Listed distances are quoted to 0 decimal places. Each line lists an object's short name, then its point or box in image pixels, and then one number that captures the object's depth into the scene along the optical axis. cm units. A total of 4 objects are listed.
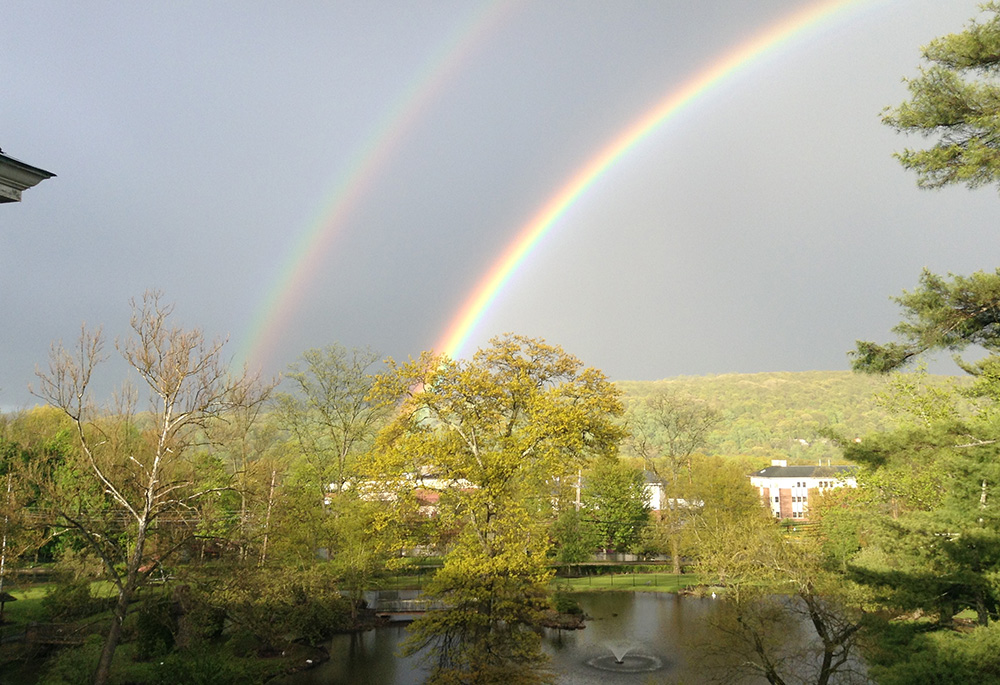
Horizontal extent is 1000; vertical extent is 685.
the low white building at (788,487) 10688
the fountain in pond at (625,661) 2502
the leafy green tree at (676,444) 5231
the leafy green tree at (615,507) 5550
